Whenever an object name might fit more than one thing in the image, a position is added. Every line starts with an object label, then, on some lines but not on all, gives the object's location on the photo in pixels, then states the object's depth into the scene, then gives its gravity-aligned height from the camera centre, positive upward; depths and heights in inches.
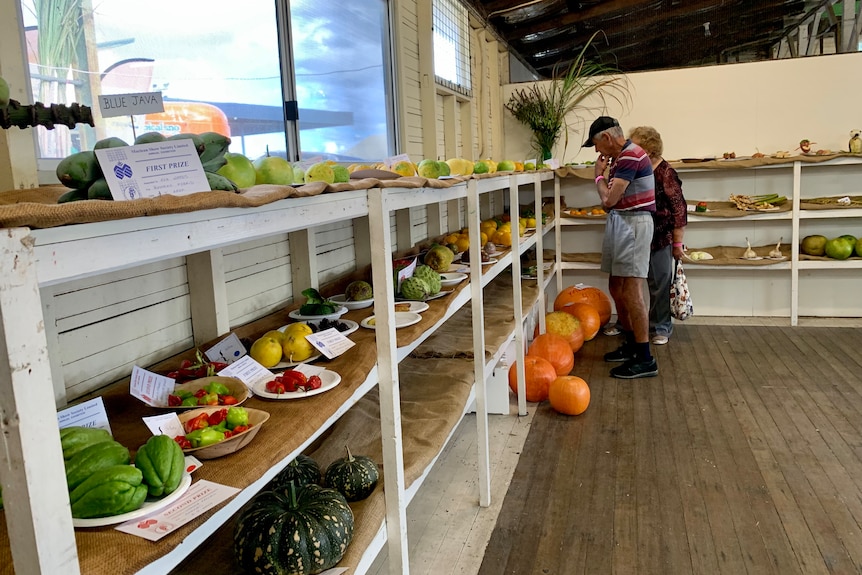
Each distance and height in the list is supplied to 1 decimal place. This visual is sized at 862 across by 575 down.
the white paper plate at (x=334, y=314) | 96.3 -17.7
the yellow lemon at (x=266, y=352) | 79.7 -18.7
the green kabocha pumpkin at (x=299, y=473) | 78.0 -32.9
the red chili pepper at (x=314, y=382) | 70.6 -20.0
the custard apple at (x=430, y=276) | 114.3 -15.3
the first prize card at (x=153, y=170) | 44.8 +2.1
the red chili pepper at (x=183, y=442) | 55.6 -20.4
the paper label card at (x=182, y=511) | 42.8 -21.2
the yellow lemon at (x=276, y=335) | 82.5 -17.4
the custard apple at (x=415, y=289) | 111.8 -16.8
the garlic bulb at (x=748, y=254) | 238.5 -28.5
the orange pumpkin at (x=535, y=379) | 168.1 -49.2
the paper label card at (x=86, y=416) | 53.1 -17.2
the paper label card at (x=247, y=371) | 74.0 -19.7
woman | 200.1 -12.1
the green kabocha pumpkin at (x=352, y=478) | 77.6 -33.4
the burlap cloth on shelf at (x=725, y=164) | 228.7 +4.0
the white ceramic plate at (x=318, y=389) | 68.7 -20.5
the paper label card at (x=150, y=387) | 64.4 -18.4
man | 171.3 -11.4
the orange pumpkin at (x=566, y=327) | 206.7 -44.8
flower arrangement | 261.0 +34.2
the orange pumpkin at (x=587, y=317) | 220.1 -44.8
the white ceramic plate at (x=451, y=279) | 123.5 -17.4
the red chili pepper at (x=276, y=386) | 69.7 -20.2
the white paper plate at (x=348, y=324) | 91.4 -18.6
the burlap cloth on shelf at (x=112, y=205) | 31.5 -0.3
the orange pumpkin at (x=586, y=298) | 232.2 -40.6
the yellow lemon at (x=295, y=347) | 81.5 -18.7
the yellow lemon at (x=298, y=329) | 83.2 -17.0
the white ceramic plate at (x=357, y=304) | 105.8 -17.9
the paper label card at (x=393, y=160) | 104.0 +4.6
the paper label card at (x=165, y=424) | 57.0 -19.5
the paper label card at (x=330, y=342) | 80.7 -18.5
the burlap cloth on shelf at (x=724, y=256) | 236.7 -29.2
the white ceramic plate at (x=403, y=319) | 94.3 -18.8
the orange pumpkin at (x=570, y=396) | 158.1 -50.6
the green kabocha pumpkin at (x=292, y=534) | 62.7 -32.6
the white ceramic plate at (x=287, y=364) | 79.8 -20.3
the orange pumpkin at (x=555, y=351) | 182.9 -46.1
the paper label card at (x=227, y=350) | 80.0 -18.5
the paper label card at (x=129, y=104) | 48.7 +7.0
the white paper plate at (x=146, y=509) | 42.6 -20.6
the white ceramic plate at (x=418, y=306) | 104.2 -18.6
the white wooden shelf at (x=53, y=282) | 31.3 -4.3
